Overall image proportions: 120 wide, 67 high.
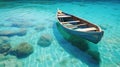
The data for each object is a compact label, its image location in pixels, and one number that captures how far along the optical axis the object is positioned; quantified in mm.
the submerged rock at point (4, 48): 3637
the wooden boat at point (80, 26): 3358
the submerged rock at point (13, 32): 4652
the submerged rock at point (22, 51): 3529
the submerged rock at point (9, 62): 3230
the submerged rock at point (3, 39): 4162
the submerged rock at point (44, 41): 4036
